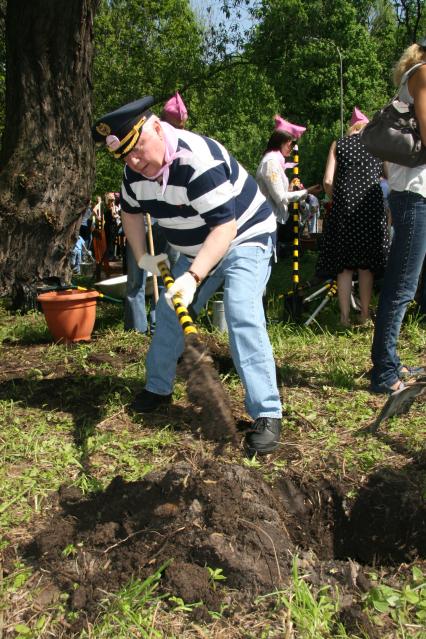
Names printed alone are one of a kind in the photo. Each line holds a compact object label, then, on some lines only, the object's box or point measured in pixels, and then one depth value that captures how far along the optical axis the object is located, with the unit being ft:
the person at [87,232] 47.96
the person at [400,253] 11.06
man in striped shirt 9.09
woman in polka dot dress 16.28
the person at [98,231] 43.12
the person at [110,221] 45.16
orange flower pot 16.34
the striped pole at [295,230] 18.83
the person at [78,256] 41.67
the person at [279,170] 17.75
